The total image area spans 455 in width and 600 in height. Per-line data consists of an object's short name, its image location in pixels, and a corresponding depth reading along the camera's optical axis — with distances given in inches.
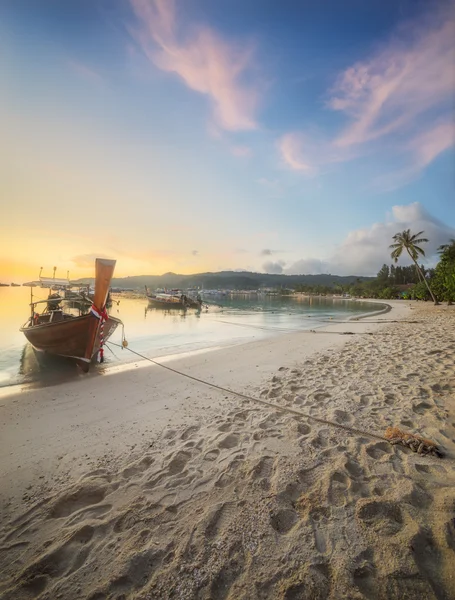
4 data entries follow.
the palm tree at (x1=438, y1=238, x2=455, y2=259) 1406.3
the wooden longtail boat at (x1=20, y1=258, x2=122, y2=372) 316.2
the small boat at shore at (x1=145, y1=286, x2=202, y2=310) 1845.5
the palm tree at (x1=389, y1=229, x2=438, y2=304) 1698.2
